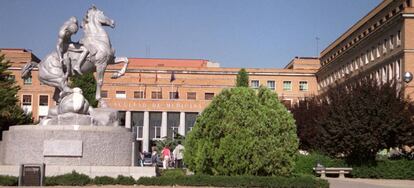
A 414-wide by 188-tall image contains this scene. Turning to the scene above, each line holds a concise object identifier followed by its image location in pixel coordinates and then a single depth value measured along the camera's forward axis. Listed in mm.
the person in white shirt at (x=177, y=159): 40375
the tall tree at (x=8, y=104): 52438
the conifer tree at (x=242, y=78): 88200
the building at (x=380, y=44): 63969
